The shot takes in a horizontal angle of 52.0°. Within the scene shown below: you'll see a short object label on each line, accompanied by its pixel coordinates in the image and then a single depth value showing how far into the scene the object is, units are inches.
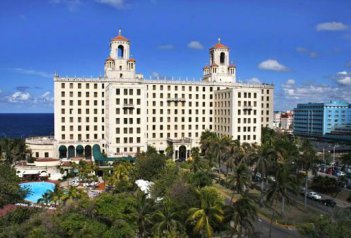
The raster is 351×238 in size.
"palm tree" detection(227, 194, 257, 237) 1514.5
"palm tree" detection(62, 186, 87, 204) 2140.7
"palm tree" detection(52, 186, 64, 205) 2208.3
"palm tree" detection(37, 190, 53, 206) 2273.5
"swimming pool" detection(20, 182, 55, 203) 2641.2
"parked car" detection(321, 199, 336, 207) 2605.8
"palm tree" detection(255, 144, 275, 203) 2386.8
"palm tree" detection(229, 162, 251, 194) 2186.3
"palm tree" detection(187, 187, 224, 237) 1478.8
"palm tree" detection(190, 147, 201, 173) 2994.6
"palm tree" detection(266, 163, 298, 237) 1899.6
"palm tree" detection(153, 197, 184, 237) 1501.0
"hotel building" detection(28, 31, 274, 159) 4173.2
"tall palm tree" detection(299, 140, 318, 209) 2576.3
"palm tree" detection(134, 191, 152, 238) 1627.7
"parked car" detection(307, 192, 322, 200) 2757.6
